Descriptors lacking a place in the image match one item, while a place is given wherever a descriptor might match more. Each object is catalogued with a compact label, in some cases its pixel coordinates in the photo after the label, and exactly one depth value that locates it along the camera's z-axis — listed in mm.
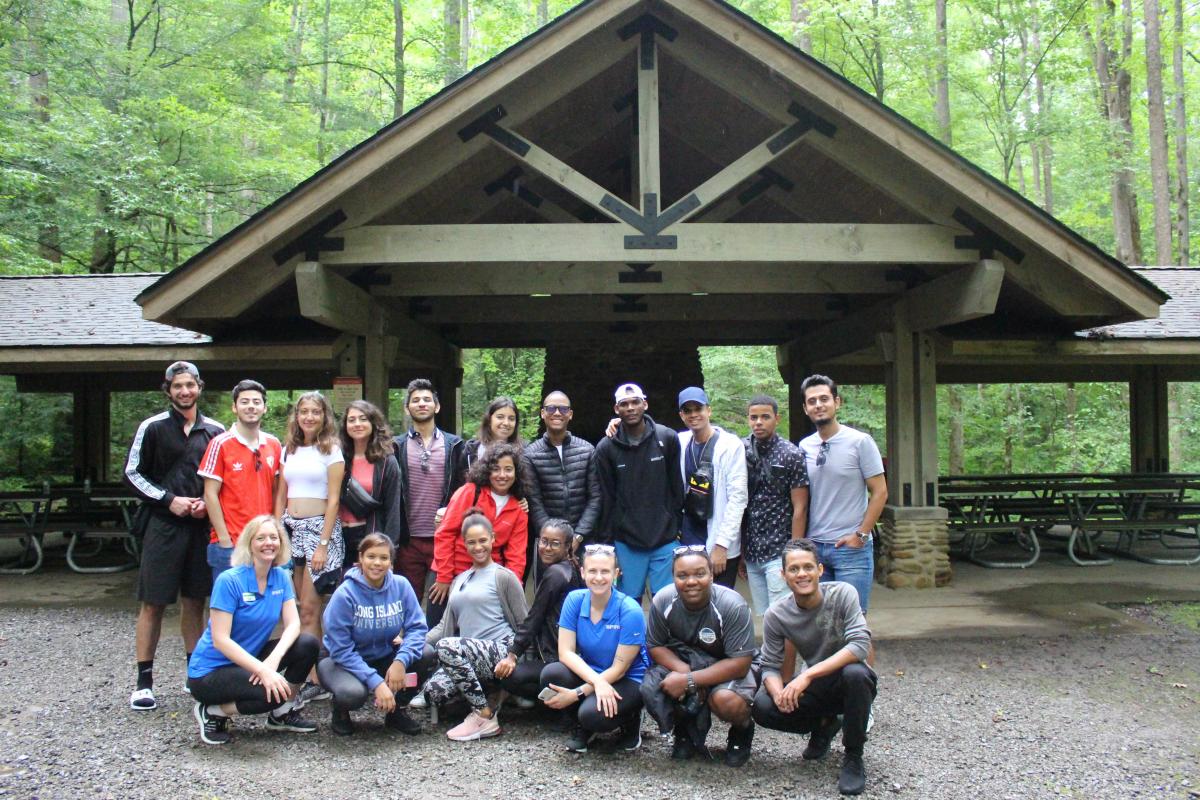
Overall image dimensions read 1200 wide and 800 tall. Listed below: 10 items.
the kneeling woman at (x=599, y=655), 3682
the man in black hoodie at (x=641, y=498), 4465
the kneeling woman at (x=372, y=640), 3885
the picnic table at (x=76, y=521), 8500
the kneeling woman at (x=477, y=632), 3932
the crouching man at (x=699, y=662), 3580
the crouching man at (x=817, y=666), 3430
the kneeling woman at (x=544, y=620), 3977
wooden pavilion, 5844
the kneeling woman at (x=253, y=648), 3795
